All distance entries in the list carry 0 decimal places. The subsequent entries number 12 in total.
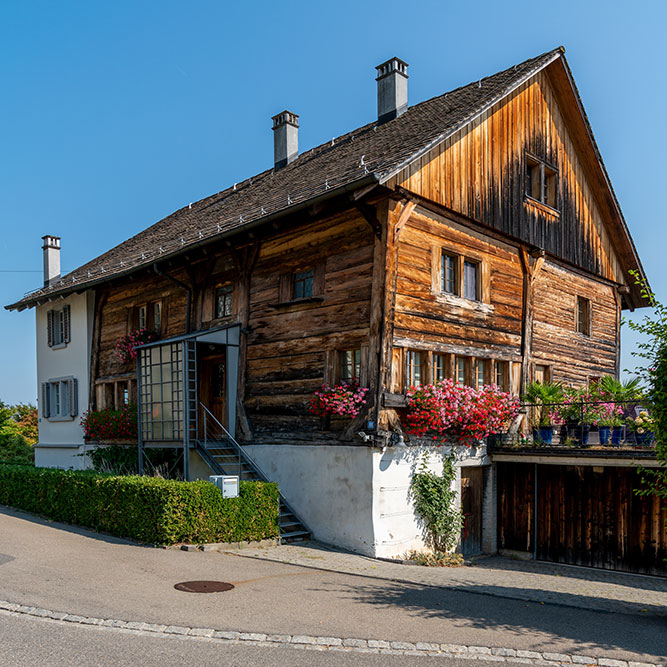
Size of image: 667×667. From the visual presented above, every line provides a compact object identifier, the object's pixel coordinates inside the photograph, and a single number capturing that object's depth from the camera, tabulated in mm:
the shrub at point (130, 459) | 17859
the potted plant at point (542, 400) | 17203
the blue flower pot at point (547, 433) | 16156
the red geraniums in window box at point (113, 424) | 19812
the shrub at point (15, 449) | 29750
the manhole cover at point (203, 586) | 9734
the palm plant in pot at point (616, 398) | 15273
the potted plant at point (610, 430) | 15250
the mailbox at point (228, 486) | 13406
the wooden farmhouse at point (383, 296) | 14500
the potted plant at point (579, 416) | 15594
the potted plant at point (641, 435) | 14730
